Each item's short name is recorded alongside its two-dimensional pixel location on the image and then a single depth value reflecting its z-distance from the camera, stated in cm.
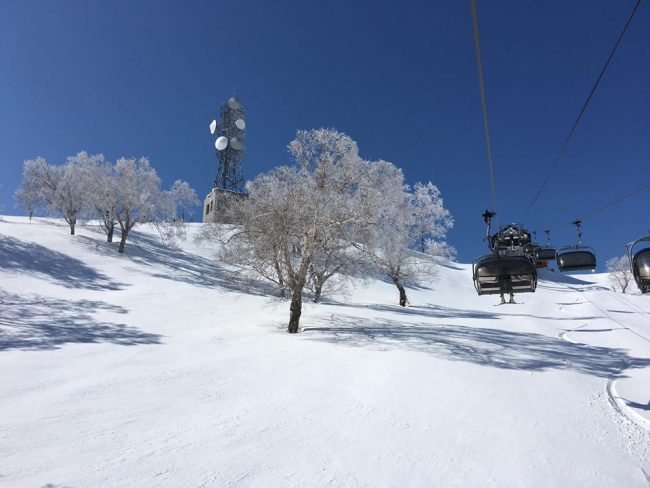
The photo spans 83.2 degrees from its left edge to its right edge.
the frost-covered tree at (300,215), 1323
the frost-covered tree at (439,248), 3262
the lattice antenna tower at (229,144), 5300
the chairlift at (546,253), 1802
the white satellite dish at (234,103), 5616
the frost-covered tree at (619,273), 5469
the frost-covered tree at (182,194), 3089
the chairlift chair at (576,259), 1358
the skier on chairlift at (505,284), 1098
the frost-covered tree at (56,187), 2967
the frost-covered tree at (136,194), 2753
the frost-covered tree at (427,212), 2798
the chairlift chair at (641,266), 848
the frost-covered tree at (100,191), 2709
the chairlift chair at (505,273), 1085
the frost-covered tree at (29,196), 3225
